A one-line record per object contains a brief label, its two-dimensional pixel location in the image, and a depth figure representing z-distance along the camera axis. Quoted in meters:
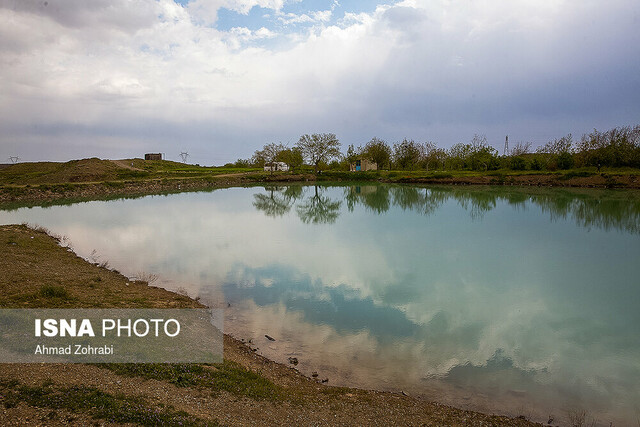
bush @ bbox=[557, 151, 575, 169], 69.62
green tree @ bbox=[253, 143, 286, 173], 107.94
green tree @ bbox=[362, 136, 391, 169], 95.31
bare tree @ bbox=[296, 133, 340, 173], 93.62
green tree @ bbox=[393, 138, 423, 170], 97.75
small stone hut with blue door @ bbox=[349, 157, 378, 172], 96.75
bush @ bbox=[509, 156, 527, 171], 74.94
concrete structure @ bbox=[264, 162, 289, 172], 107.02
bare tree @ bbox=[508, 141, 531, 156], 94.84
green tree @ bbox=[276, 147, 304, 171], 95.12
